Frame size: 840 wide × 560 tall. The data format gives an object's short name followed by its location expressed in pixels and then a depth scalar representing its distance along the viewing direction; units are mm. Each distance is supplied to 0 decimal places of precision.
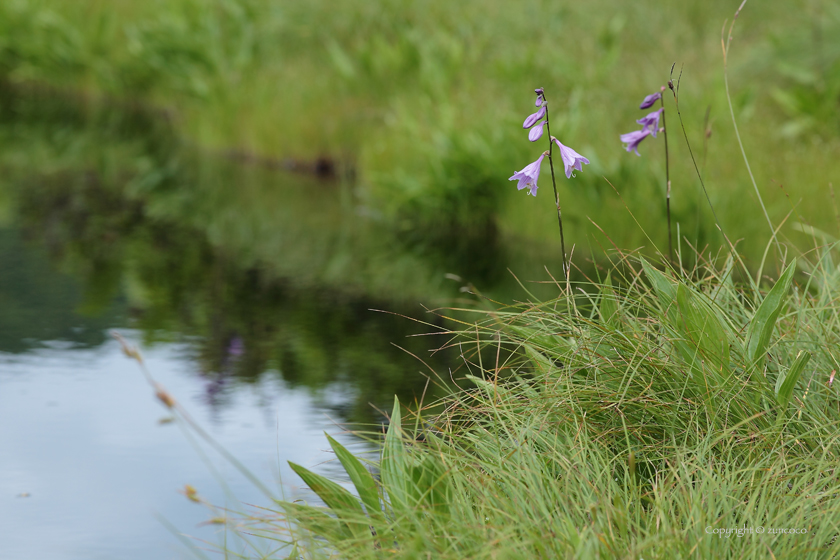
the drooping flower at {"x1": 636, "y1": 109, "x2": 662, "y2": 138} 5840
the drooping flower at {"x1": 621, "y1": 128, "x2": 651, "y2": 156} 5953
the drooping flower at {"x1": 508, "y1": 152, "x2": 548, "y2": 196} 4914
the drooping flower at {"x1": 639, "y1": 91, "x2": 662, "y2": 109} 5693
